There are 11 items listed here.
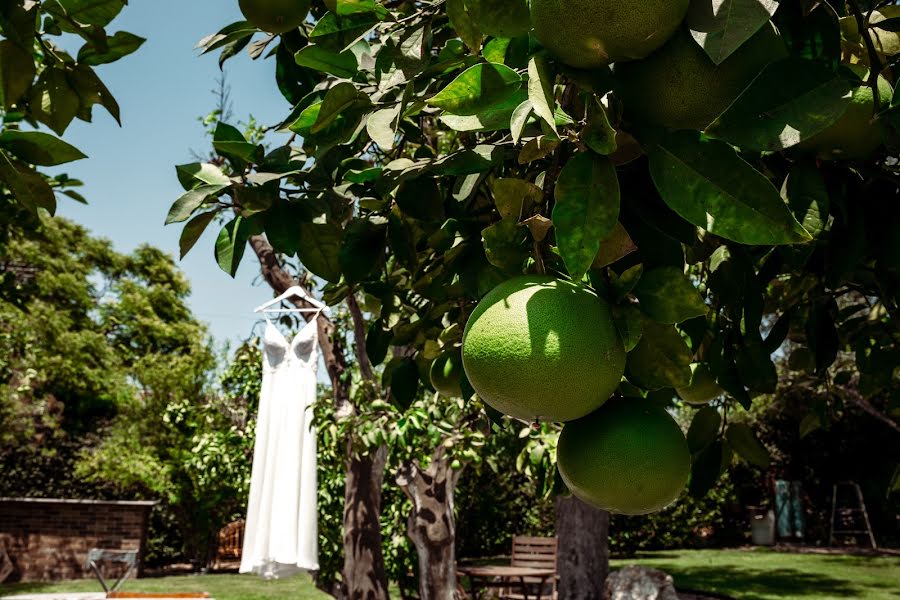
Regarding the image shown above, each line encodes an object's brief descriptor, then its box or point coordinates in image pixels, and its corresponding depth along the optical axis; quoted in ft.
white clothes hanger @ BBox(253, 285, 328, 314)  16.97
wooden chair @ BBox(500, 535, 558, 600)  34.12
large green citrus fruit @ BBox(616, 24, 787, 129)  2.71
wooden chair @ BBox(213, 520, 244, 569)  47.60
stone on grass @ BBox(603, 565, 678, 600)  22.35
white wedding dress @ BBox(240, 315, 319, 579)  19.61
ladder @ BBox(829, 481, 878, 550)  49.26
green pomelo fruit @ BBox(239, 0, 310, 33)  4.45
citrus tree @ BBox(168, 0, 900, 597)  2.58
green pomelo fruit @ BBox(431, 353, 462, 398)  5.72
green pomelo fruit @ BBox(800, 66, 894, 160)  3.36
